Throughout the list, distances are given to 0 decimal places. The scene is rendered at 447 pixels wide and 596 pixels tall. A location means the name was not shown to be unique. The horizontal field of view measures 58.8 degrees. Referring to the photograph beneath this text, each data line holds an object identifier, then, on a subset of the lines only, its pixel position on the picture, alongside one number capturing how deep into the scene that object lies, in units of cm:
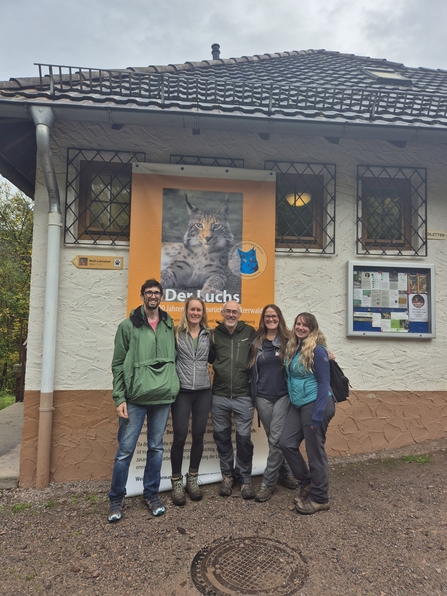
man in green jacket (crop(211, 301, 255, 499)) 370
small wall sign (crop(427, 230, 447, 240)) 465
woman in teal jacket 332
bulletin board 448
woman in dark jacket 361
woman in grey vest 357
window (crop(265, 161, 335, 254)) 455
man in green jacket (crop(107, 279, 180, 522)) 333
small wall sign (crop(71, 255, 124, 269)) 422
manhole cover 245
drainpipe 389
